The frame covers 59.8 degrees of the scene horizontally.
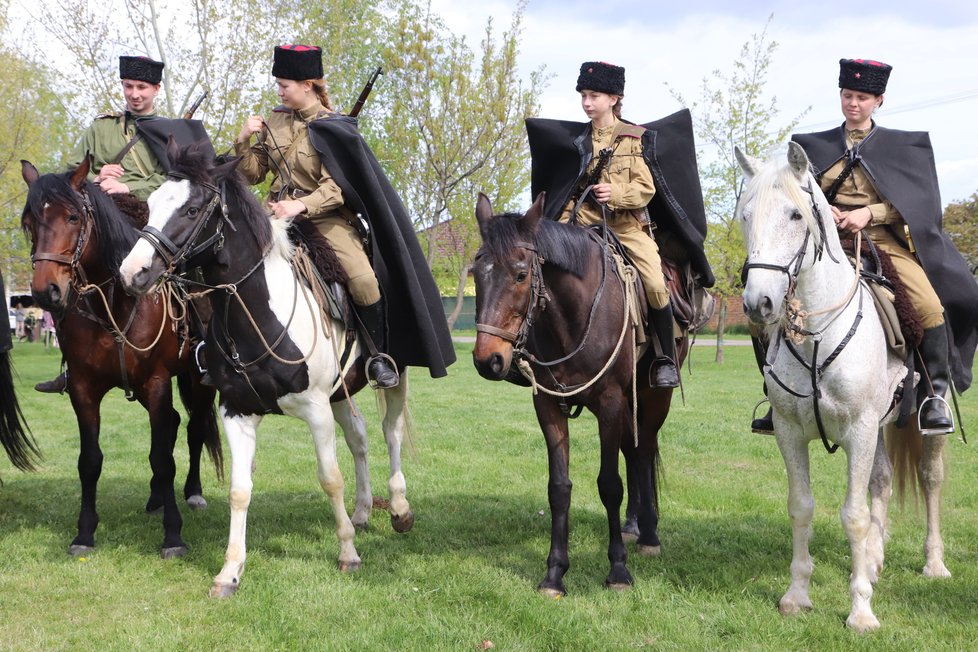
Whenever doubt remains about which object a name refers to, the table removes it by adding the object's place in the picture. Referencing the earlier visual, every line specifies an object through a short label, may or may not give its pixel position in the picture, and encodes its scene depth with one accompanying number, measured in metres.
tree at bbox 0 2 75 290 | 18.85
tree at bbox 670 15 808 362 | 23.34
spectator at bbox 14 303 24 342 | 40.06
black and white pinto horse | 5.01
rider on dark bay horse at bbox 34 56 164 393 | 6.79
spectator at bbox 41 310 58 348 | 29.41
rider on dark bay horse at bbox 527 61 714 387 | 5.92
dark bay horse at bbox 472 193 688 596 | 5.00
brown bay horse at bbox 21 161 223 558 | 5.65
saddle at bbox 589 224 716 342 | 6.42
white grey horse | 4.48
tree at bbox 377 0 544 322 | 24.77
